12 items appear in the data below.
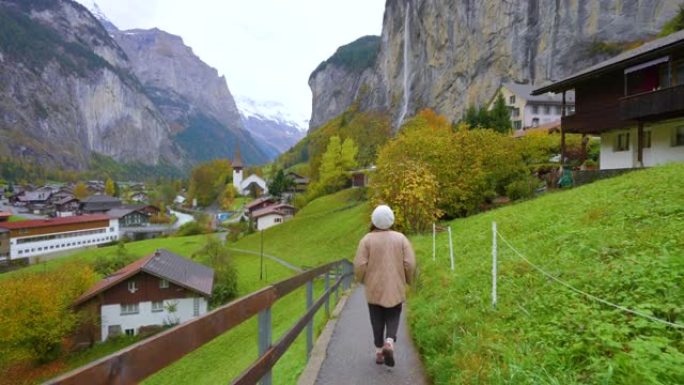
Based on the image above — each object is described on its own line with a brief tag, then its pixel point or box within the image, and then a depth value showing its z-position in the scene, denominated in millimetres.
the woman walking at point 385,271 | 5297
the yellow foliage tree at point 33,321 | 24188
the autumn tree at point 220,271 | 32375
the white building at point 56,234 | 66750
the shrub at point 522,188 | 25594
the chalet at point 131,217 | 92938
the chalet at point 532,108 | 64188
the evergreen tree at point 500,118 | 43259
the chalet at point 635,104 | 18625
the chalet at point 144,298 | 28828
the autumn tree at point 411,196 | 23250
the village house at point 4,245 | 65125
